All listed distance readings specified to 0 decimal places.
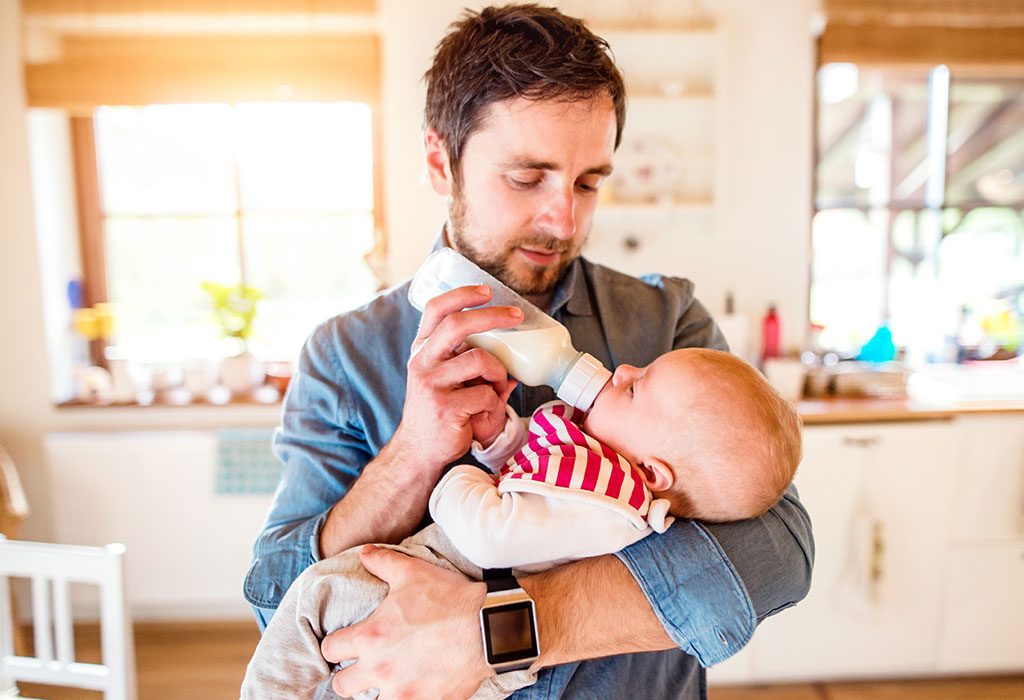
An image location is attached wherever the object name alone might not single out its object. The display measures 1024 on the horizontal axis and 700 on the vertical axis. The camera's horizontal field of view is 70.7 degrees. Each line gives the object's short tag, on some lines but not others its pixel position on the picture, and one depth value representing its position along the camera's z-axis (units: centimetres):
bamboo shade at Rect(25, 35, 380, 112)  280
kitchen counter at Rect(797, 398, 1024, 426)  251
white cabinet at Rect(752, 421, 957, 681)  252
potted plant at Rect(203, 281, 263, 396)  306
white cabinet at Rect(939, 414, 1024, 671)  253
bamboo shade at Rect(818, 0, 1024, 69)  284
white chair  138
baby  84
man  82
